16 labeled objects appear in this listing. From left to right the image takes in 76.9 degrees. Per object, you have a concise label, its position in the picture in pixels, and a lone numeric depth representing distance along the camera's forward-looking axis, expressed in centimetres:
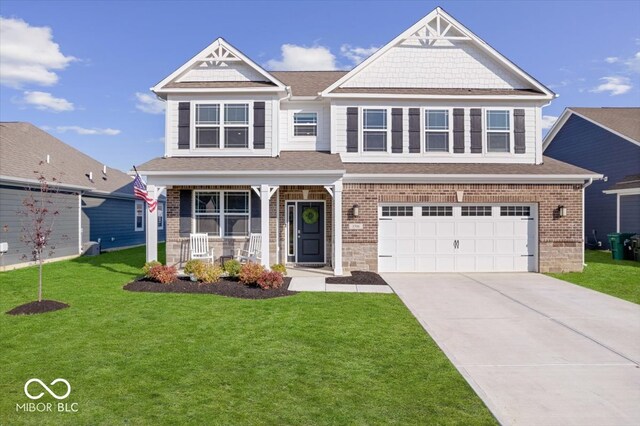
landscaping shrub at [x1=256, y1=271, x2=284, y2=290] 1057
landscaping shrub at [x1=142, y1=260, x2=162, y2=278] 1160
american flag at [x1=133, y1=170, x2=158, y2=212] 1249
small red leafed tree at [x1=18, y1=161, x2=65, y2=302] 1553
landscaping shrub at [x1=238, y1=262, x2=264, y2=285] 1082
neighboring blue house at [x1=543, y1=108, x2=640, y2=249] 1942
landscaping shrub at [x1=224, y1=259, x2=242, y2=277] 1167
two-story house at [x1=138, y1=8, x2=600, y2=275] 1352
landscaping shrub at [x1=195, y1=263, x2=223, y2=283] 1116
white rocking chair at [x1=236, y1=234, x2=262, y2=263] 1321
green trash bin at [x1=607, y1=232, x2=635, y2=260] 1717
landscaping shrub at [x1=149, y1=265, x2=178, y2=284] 1119
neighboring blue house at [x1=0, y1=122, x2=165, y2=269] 1510
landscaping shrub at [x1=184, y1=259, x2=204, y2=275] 1136
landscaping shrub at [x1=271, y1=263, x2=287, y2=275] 1188
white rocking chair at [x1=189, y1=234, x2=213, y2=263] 1312
